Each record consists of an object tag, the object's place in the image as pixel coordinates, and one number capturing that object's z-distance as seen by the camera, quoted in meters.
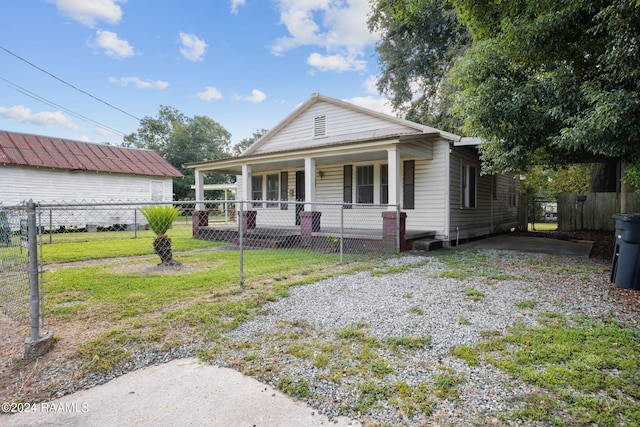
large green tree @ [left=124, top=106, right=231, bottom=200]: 35.50
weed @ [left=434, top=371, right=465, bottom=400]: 2.20
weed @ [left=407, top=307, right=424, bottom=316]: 3.88
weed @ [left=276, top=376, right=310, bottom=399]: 2.22
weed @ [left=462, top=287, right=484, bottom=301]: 4.47
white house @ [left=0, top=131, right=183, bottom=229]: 14.04
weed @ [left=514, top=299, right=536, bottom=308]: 4.12
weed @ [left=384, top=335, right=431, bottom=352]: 2.96
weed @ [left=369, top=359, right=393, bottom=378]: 2.47
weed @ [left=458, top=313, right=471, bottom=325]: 3.53
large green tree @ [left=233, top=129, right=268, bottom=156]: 48.50
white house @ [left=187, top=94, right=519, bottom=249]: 9.34
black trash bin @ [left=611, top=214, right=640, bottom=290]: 4.84
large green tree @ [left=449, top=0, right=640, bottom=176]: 4.84
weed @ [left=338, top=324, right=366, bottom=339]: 3.18
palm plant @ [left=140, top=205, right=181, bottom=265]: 6.79
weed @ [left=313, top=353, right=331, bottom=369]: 2.59
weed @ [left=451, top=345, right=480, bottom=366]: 2.66
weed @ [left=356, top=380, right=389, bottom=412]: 2.09
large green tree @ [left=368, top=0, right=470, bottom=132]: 14.91
